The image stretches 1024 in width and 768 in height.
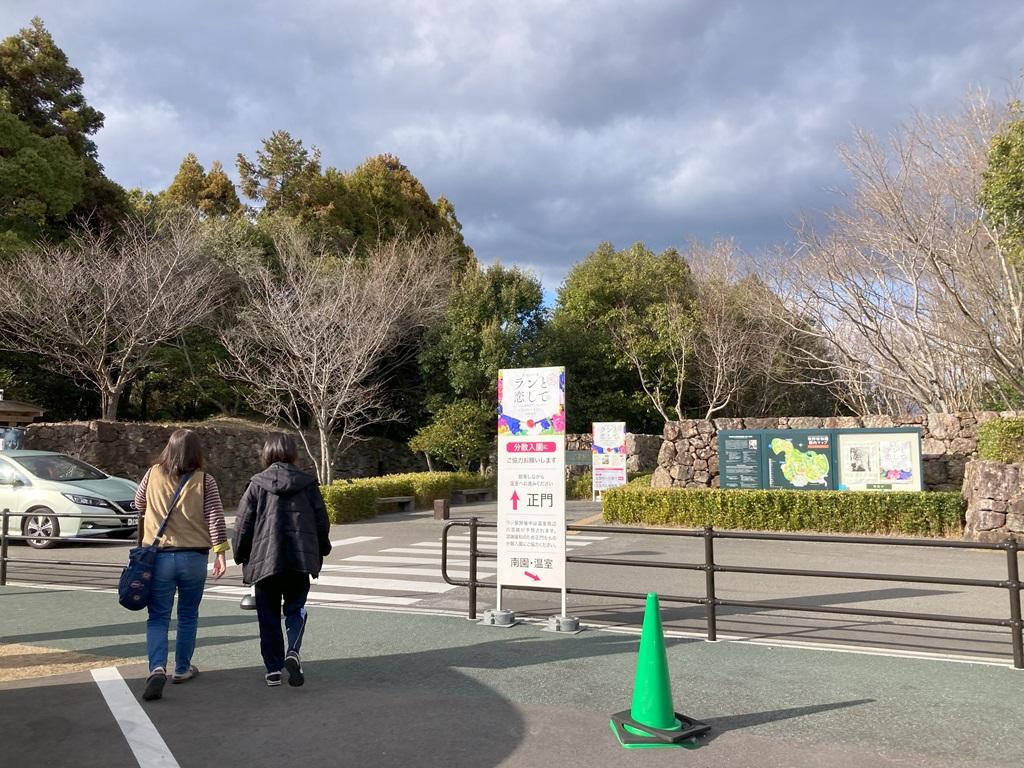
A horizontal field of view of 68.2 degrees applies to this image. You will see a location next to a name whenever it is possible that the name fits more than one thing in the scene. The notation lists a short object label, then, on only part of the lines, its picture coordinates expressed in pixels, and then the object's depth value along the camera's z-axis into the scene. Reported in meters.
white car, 12.23
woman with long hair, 4.66
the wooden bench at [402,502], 19.44
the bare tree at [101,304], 20.72
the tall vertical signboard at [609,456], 20.58
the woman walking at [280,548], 4.69
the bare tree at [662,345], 28.56
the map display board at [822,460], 15.73
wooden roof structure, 17.25
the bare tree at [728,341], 27.89
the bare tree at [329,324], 21.12
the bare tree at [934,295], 16.62
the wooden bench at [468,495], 23.20
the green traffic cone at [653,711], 3.84
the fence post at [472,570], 6.79
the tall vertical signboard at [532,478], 6.73
